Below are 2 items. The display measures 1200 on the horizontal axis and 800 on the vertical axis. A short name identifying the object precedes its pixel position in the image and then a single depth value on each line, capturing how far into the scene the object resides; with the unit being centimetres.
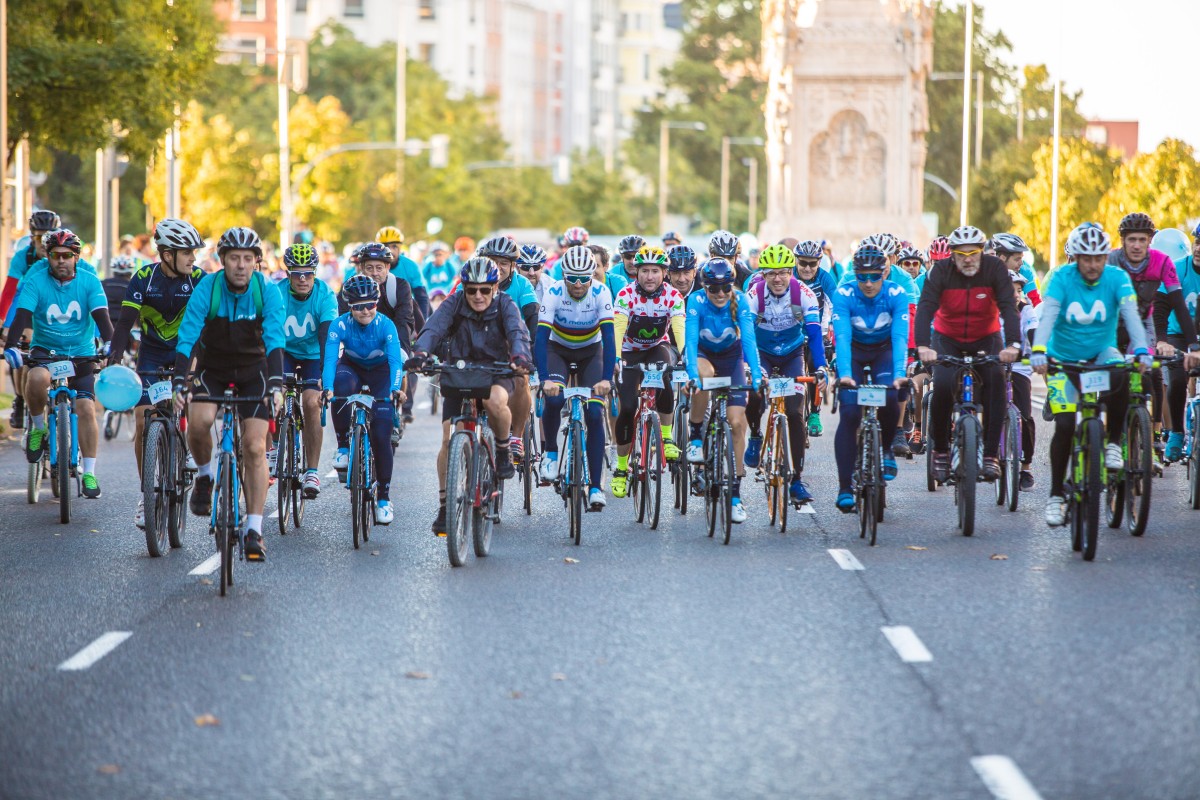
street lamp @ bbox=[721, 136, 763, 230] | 10117
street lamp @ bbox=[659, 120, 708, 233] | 10281
